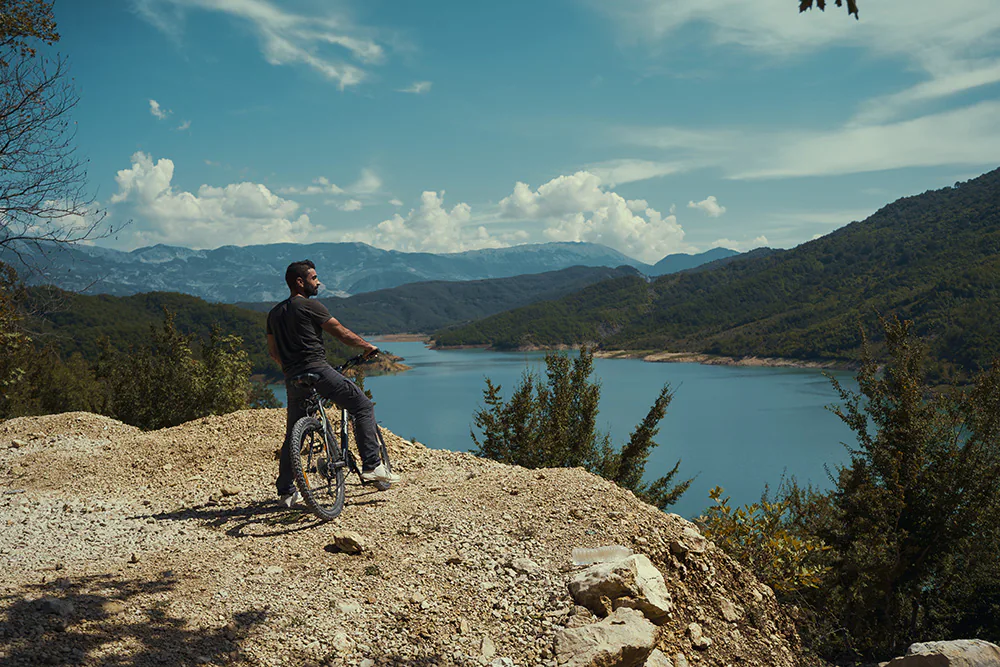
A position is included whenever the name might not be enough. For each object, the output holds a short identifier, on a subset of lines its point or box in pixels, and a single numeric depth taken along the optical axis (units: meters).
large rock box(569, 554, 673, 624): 4.05
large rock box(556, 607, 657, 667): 3.60
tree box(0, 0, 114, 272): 7.96
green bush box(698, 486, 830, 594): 6.34
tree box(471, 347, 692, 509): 15.80
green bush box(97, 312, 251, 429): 20.31
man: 5.30
